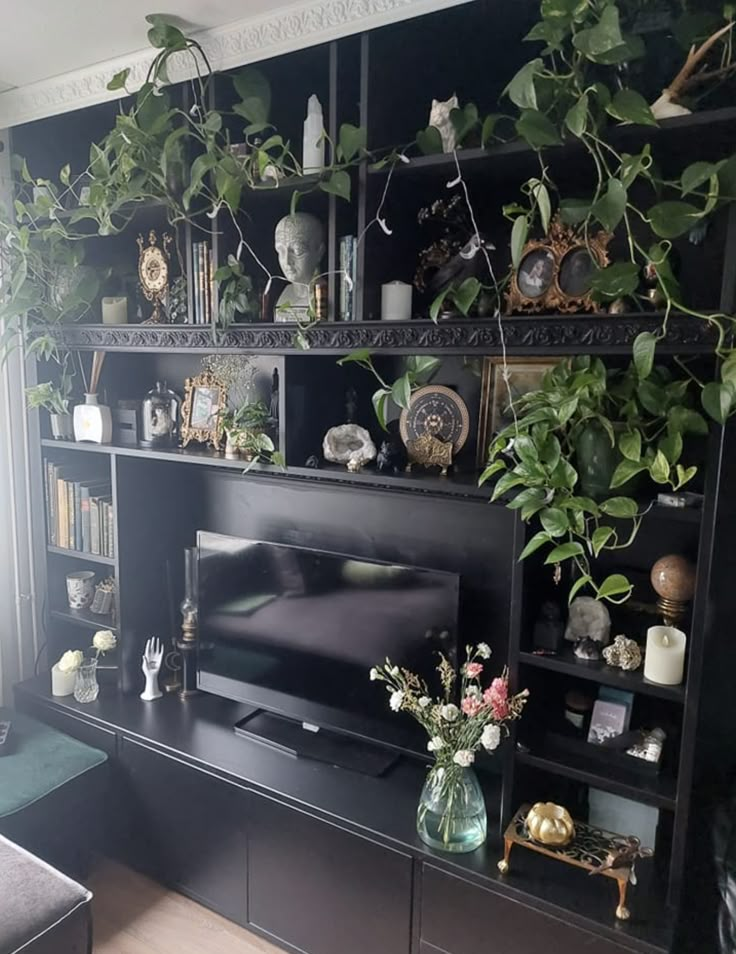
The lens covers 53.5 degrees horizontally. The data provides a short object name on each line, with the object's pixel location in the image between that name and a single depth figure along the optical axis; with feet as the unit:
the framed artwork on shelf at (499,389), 5.86
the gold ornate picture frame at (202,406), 7.36
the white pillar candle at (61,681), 7.97
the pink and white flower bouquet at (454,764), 5.50
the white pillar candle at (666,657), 4.99
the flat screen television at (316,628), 6.37
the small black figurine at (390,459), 6.15
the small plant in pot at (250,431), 6.54
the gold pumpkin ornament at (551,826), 5.35
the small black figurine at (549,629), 5.49
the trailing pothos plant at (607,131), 4.24
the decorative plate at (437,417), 6.17
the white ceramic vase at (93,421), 7.66
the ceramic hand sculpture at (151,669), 7.80
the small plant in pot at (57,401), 7.70
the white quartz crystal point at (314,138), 5.76
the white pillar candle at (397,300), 5.83
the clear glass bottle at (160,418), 7.64
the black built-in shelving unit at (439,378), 4.87
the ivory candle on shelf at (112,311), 7.55
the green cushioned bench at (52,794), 6.67
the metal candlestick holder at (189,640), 7.87
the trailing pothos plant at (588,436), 4.59
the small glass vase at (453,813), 5.56
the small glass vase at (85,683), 7.82
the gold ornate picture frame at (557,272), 5.11
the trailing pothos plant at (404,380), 5.41
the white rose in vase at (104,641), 7.89
